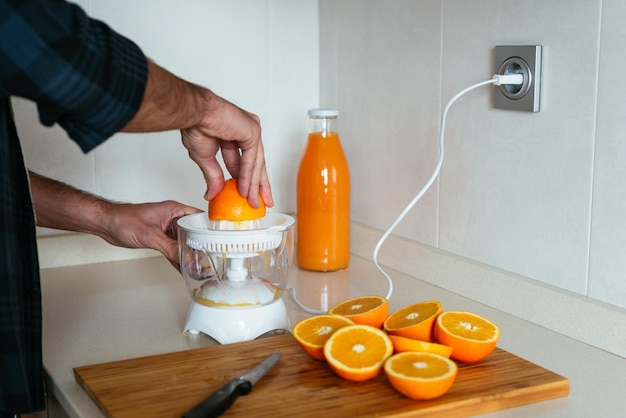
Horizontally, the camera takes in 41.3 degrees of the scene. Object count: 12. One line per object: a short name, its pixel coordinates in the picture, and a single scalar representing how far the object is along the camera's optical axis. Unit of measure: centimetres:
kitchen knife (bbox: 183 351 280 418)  88
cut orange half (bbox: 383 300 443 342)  105
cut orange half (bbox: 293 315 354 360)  103
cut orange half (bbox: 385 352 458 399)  90
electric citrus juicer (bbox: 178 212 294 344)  114
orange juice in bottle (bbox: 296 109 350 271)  157
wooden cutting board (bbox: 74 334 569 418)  91
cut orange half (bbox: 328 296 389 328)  111
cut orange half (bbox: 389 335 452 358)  99
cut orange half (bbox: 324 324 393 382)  96
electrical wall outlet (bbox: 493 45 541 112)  122
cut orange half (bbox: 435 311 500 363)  100
